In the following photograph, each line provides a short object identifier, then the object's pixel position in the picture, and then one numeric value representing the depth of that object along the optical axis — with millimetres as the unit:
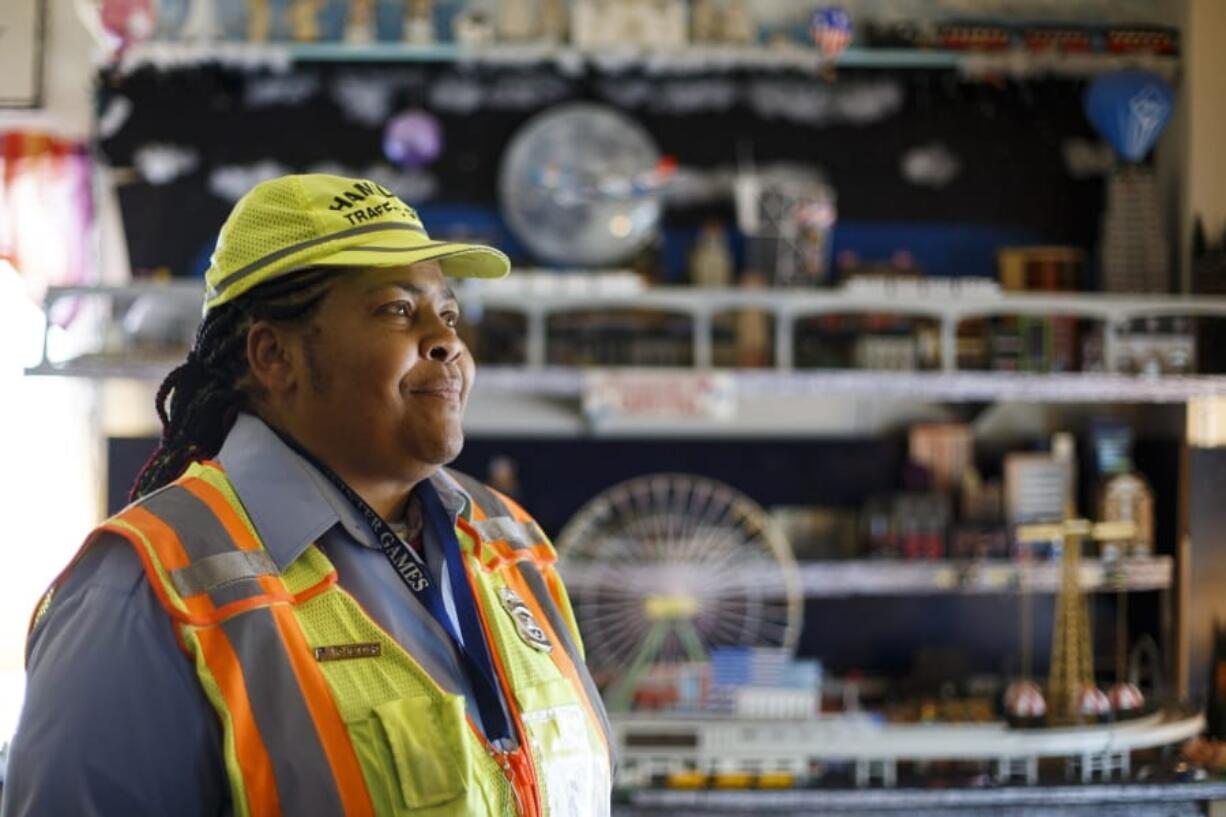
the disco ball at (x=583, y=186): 4414
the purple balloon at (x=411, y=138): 4449
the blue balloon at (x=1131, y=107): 4309
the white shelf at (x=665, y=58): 4398
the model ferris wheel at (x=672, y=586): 4371
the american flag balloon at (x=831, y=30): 4348
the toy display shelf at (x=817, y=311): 4180
